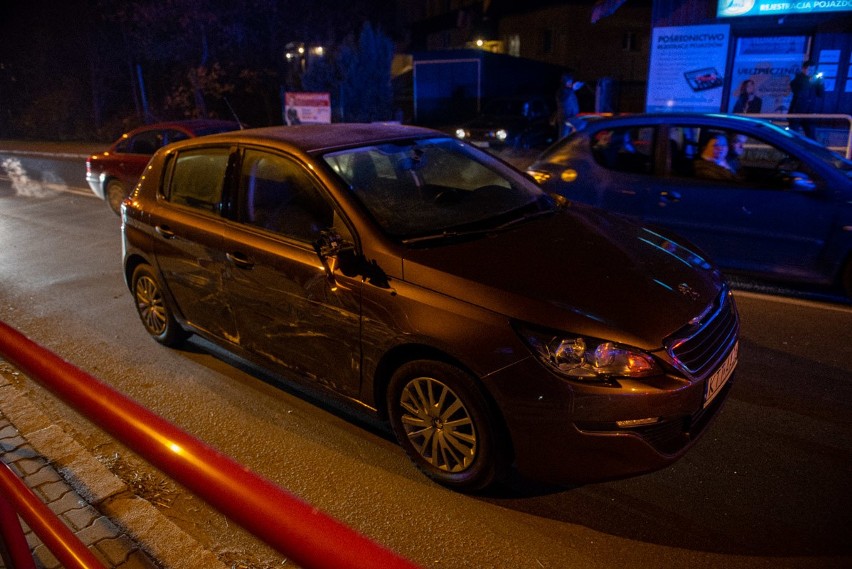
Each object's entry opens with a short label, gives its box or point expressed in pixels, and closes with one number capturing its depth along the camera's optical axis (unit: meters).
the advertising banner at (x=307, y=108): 18.16
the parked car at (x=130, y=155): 10.04
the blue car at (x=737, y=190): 5.64
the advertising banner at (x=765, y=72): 14.73
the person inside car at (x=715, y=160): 6.07
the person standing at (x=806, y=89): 12.95
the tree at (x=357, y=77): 21.86
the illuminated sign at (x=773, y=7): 13.52
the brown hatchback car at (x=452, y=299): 2.90
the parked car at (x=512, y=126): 17.36
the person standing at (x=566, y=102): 14.37
